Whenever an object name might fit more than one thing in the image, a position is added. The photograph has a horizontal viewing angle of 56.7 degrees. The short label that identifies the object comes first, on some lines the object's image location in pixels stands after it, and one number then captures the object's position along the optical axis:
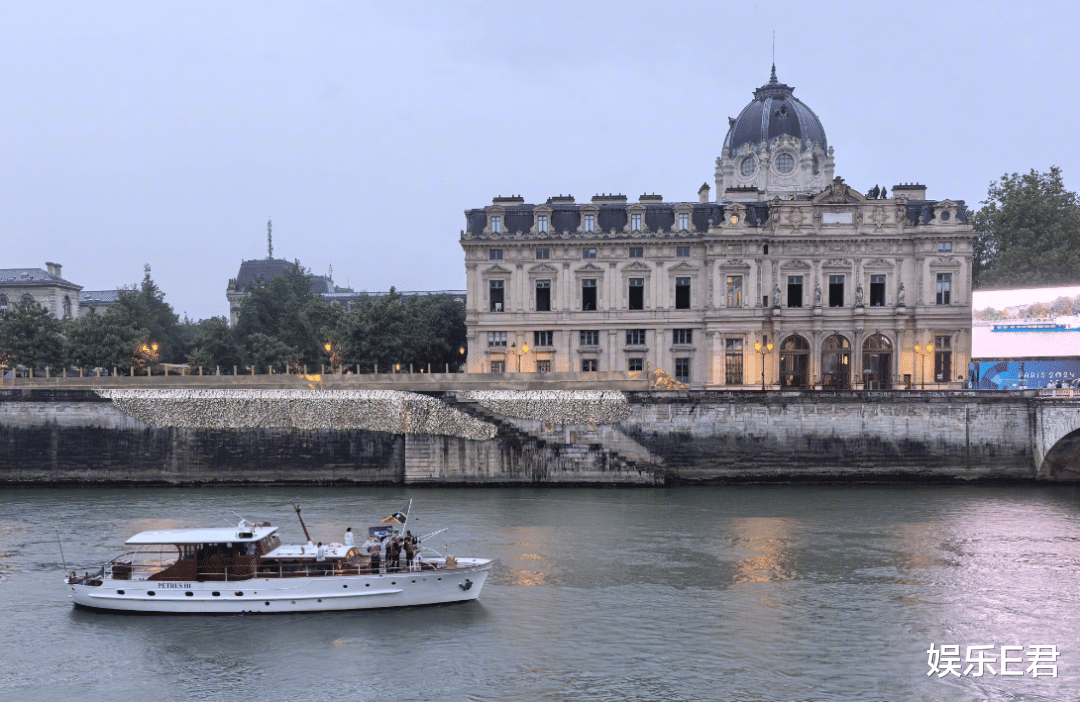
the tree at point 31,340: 81.19
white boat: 32.09
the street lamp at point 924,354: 75.75
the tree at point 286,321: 90.94
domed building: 76.56
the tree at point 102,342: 79.81
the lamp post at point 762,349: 76.19
